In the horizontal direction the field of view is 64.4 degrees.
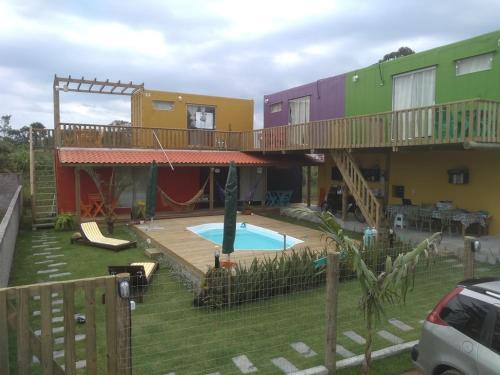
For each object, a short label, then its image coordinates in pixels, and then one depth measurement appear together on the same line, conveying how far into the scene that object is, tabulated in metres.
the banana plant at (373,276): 3.59
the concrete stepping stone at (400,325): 5.80
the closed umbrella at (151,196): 12.59
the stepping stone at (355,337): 5.33
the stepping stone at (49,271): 8.68
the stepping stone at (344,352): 4.97
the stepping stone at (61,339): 5.34
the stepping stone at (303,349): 4.96
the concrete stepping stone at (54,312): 6.28
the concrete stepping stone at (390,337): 5.40
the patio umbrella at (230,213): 7.34
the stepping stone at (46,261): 9.52
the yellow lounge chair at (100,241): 10.84
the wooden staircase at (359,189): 11.37
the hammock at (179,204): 16.04
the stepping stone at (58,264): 9.34
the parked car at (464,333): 3.23
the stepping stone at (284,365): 4.59
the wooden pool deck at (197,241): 8.77
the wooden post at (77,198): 14.53
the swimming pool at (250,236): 12.16
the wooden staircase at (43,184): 14.25
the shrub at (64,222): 13.83
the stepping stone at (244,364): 4.60
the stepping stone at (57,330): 5.71
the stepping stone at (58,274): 8.38
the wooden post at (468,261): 5.31
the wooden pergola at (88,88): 15.71
